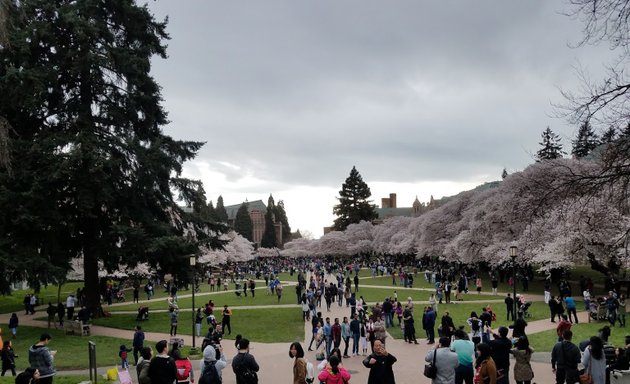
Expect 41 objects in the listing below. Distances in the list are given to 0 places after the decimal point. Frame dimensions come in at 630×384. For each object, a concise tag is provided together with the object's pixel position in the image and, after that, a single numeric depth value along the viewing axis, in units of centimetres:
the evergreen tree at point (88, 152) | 2330
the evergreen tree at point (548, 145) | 6956
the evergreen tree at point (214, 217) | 3028
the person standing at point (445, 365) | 823
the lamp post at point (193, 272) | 1841
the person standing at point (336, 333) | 1669
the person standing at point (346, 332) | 1745
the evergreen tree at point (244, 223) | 14400
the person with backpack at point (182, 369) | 944
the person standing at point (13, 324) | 2277
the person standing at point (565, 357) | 962
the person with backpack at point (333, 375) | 805
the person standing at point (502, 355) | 996
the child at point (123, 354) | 1425
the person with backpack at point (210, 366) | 911
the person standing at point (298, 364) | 902
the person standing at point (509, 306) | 2242
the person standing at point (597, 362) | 902
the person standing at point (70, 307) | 2719
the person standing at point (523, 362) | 990
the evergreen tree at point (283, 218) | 18538
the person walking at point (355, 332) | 1755
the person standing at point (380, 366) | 784
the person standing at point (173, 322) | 2167
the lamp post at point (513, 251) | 1980
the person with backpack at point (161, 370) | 793
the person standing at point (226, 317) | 2195
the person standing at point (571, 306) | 2167
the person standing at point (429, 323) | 1886
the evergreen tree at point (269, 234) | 15038
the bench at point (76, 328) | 2361
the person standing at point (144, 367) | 790
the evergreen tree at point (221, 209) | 15775
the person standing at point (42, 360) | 993
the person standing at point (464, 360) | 931
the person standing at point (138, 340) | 1623
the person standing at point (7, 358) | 1435
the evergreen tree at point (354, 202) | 11675
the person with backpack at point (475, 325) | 1436
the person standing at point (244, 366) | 861
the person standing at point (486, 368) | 849
